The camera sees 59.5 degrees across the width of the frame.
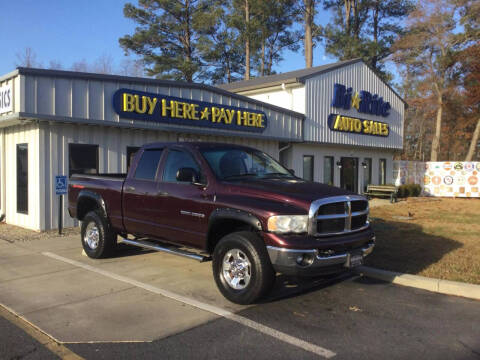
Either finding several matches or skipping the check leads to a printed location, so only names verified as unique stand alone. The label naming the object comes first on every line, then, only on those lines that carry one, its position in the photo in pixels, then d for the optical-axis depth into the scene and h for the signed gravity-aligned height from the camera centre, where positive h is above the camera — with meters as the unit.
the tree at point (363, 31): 34.06 +12.12
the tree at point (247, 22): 32.88 +11.41
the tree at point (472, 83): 30.56 +6.75
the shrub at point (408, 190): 21.48 -1.09
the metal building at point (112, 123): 10.00 +1.30
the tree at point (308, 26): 30.91 +10.63
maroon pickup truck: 4.75 -0.61
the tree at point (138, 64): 33.60 +8.53
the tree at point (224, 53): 33.50 +9.57
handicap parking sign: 9.71 -0.40
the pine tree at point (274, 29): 34.62 +12.25
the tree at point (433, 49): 30.19 +9.06
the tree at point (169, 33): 31.73 +10.43
